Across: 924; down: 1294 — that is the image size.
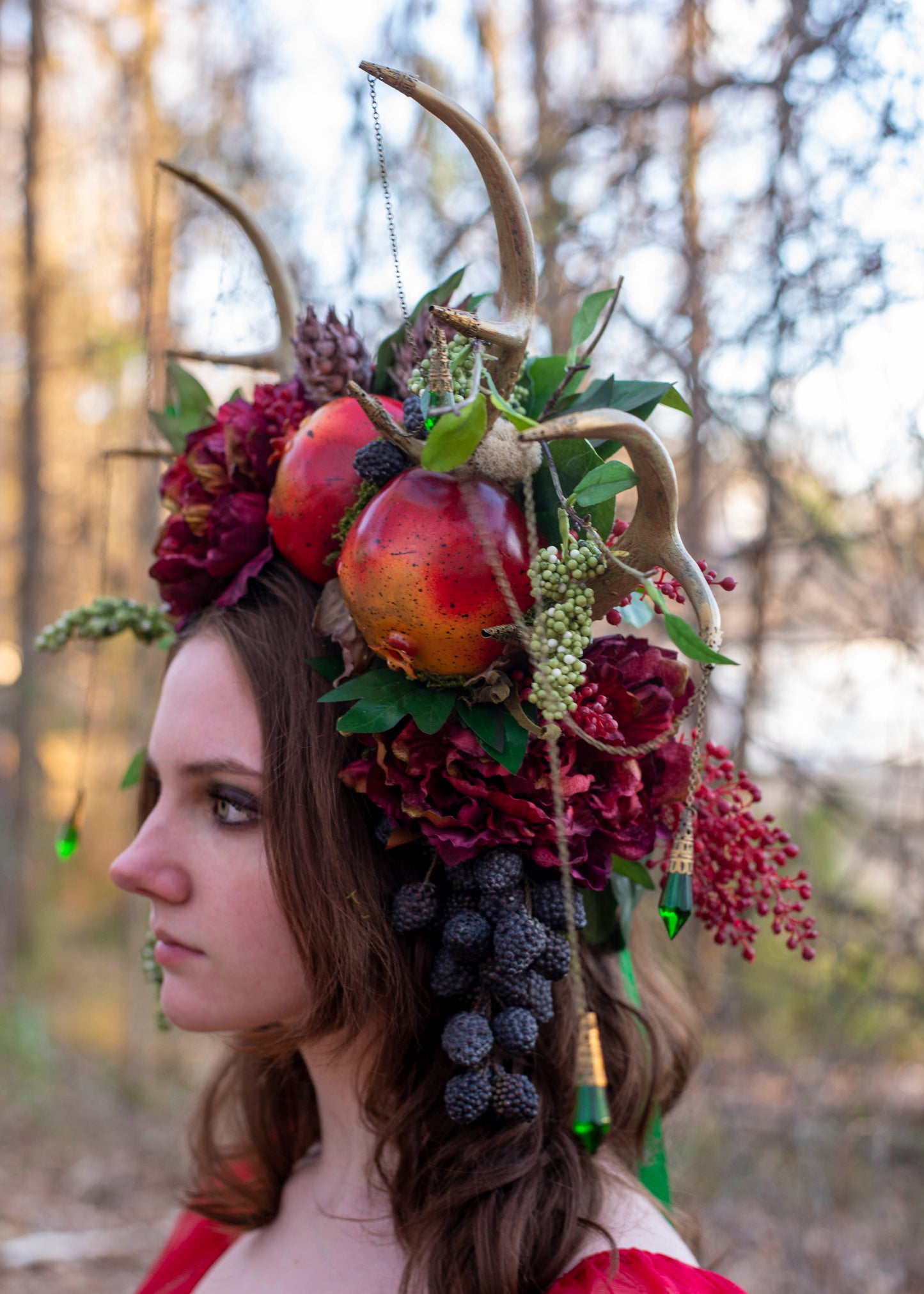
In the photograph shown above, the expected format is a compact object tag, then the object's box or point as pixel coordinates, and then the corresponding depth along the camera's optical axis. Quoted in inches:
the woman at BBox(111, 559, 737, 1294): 43.6
